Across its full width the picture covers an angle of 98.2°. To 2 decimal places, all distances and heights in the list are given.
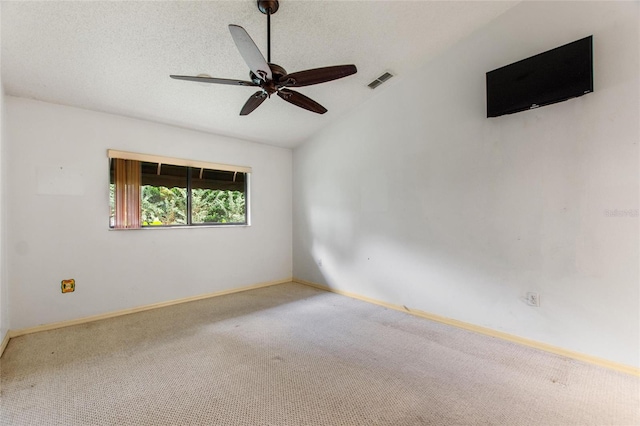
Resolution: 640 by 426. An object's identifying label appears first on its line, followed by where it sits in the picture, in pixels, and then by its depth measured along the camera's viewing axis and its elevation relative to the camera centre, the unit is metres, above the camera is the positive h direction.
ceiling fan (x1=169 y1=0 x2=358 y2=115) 1.91 +1.01
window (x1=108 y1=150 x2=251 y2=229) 3.48 +0.30
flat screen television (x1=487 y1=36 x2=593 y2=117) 2.23 +1.15
